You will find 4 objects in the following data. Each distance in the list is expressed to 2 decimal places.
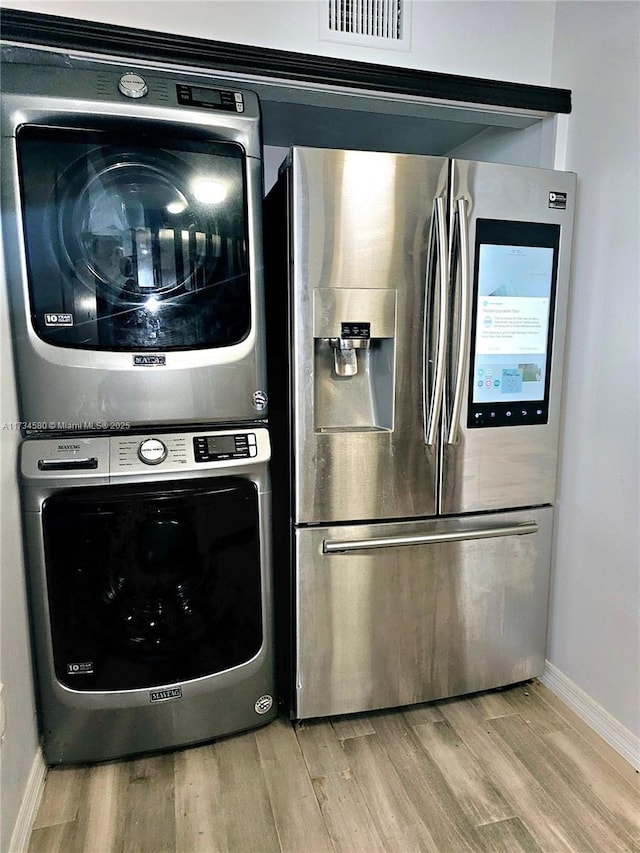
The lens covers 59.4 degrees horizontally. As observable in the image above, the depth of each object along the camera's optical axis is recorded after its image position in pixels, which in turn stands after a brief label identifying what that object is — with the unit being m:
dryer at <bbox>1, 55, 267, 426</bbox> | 1.43
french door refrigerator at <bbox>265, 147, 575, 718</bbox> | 1.63
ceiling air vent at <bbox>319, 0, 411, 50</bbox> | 1.64
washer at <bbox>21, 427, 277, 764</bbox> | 1.53
